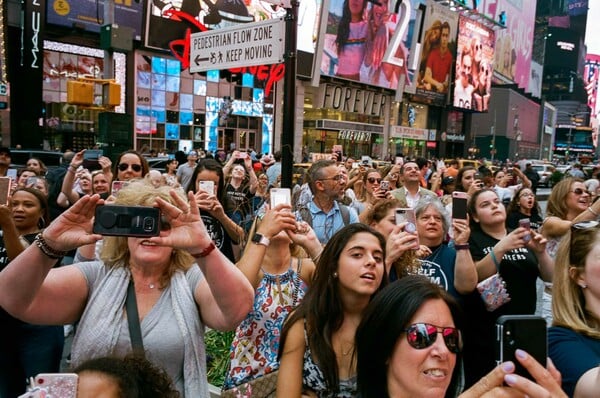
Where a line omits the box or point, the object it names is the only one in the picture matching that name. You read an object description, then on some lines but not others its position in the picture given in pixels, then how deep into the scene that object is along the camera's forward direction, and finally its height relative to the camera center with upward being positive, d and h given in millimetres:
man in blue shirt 5141 -616
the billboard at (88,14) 25078 +6250
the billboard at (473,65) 49812 +9187
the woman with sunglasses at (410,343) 1827 -722
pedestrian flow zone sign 4707 +946
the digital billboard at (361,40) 35969 +8057
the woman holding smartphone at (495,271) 3570 -872
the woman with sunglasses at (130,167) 5574 -342
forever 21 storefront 40156 +2507
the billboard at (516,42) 67812 +16412
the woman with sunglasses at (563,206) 4895 -516
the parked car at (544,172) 29609 -892
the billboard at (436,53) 44906 +9121
